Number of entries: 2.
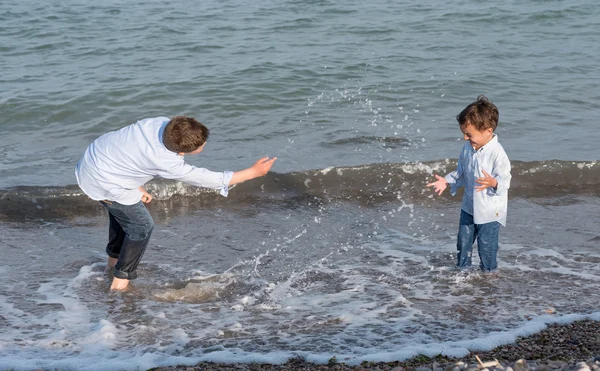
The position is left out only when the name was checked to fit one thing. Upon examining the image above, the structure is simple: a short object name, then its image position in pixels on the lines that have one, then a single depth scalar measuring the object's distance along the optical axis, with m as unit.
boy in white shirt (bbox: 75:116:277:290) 5.37
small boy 5.76
